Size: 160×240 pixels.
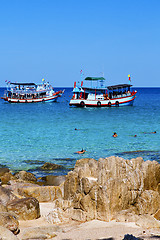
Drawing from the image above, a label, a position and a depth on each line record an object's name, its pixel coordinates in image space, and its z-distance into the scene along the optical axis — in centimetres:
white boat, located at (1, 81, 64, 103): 8812
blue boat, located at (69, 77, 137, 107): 6925
